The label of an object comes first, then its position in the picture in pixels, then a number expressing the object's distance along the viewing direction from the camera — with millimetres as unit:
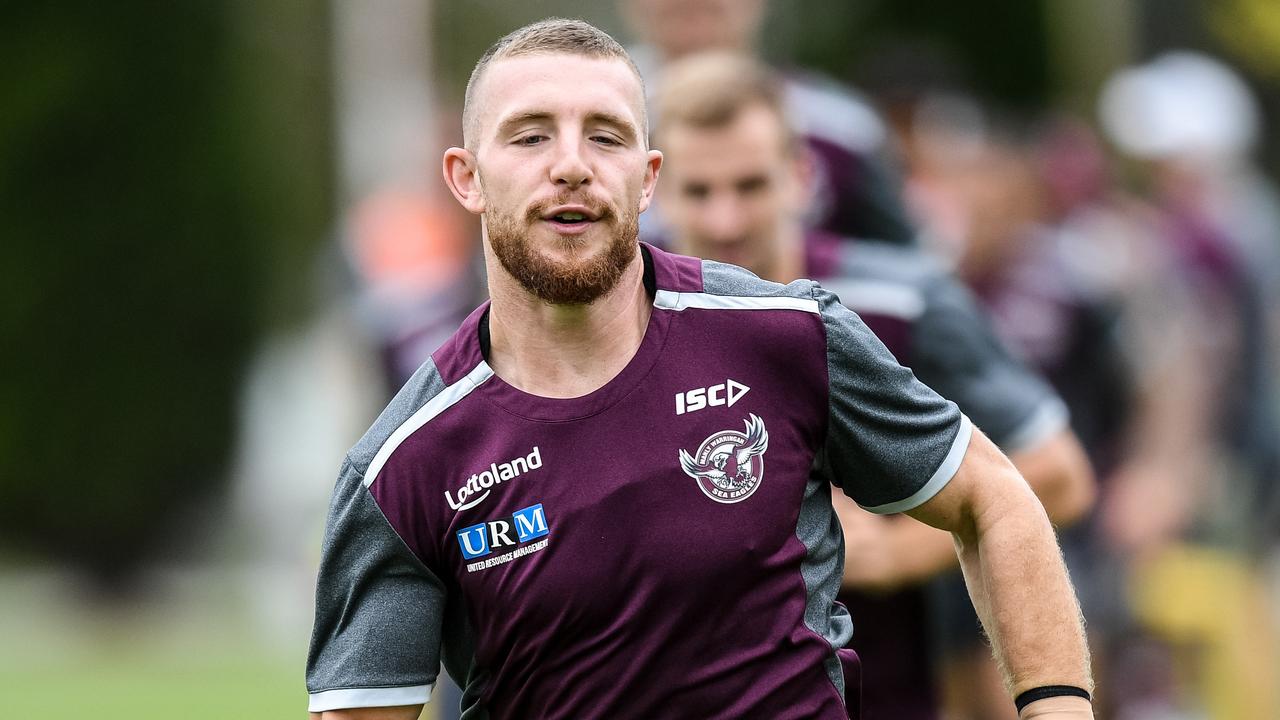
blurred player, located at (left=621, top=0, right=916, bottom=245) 16672
